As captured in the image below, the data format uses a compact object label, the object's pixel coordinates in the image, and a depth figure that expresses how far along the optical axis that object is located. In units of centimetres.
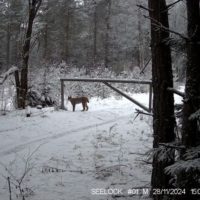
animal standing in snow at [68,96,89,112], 1190
